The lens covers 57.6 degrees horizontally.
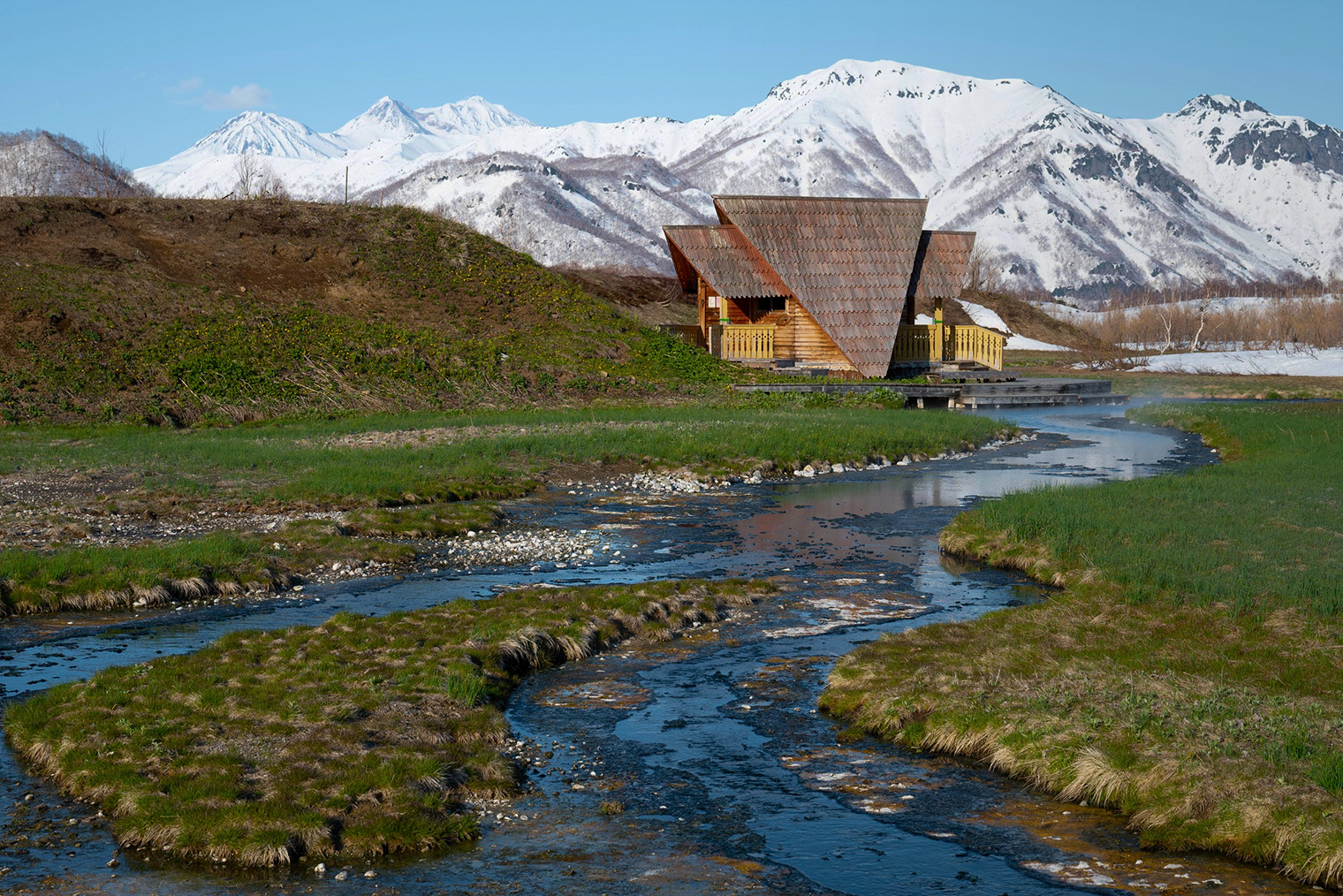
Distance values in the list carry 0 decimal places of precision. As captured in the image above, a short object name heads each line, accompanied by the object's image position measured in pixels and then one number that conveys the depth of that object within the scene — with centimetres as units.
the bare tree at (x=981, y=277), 11369
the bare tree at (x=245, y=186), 6116
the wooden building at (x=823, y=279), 5484
